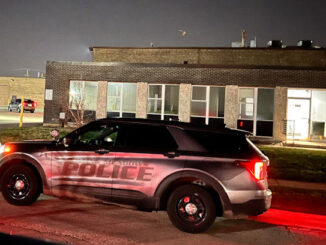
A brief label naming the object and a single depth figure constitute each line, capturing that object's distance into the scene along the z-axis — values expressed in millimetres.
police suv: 5781
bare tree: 23391
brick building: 20859
